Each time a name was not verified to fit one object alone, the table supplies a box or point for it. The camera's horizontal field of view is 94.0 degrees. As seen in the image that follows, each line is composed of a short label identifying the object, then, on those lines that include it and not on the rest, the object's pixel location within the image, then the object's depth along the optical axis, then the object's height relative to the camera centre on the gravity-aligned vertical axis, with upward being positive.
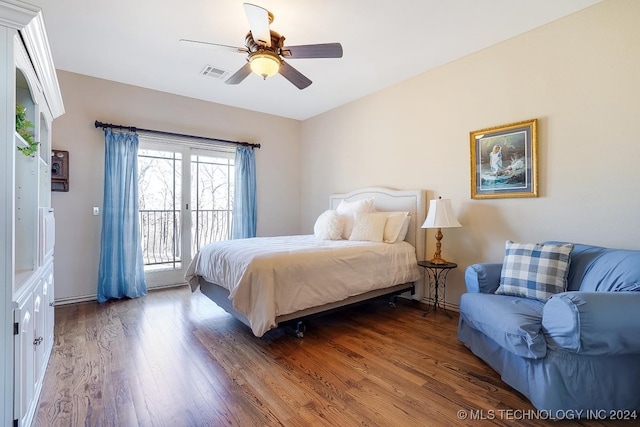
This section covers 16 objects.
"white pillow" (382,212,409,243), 3.52 -0.14
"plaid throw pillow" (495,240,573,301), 2.15 -0.43
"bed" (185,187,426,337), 2.44 -0.54
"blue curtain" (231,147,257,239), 4.90 +0.27
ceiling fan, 2.29 +1.32
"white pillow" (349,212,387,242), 3.53 -0.15
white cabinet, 1.32 -0.03
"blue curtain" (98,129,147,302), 3.75 -0.11
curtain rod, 3.76 +1.17
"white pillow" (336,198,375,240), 3.84 +0.06
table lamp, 3.09 -0.02
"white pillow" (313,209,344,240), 3.75 -0.16
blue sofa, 1.55 -0.73
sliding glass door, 4.25 +0.17
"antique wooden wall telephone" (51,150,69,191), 3.50 +0.54
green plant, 1.59 +0.50
